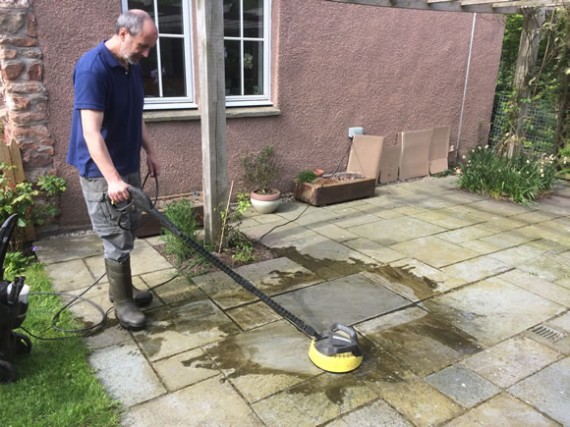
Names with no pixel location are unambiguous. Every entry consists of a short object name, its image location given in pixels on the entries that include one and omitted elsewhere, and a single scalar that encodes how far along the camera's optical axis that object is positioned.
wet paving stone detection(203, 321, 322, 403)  2.37
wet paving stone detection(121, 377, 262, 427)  2.11
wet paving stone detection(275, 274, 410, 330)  3.03
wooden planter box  5.43
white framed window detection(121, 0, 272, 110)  4.66
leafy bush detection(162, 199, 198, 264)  3.79
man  2.38
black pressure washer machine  2.15
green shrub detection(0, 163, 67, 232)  3.77
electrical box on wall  6.06
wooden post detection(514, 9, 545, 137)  5.95
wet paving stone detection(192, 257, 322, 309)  3.25
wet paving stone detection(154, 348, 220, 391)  2.37
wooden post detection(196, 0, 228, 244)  3.54
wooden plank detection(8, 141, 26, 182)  3.92
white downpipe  6.71
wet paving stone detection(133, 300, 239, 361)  2.67
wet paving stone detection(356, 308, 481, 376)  2.59
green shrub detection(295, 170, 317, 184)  5.61
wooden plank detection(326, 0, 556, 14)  4.95
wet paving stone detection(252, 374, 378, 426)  2.15
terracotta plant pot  5.07
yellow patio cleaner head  2.43
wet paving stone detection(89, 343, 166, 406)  2.28
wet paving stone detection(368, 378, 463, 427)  2.17
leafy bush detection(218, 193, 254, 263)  3.88
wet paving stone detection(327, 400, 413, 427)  2.12
